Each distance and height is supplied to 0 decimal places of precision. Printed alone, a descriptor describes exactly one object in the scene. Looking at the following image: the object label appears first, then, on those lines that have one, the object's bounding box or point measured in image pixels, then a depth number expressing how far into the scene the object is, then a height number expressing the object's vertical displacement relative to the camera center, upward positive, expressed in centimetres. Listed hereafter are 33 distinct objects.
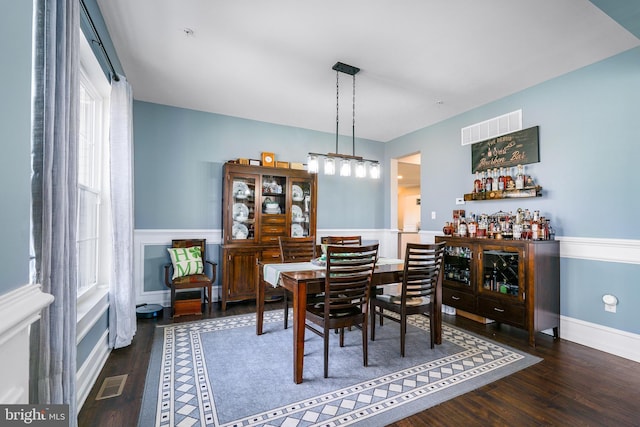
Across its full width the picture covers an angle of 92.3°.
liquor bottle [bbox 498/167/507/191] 371 +42
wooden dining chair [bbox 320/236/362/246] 368 -29
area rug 188 -120
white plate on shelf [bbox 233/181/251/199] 436 +39
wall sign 353 +81
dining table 225 -54
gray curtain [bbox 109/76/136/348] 275 +0
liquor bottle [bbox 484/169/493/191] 389 +42
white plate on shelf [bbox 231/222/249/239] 431 -19
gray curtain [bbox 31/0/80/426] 124 +11
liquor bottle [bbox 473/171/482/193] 402 +42
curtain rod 192 +129
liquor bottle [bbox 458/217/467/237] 392 -16
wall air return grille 371 +114
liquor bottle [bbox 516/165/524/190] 356 +44
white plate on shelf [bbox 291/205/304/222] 477 +5
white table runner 266 -47
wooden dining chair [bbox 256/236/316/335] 338 -38
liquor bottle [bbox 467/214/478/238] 377 -15
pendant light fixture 306 +57
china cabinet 417 +2
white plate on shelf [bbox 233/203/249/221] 437 +8
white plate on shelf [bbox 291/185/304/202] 471 +37
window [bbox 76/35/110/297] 250 +32
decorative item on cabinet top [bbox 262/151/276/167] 467 +89
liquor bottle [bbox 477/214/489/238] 370 -12
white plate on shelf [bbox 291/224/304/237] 473 -20
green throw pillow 391 -57
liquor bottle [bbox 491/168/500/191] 381 +44
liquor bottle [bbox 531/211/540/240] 321 -13
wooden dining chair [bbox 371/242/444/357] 273 -62
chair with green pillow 372 -72
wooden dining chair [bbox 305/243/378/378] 233 -57
